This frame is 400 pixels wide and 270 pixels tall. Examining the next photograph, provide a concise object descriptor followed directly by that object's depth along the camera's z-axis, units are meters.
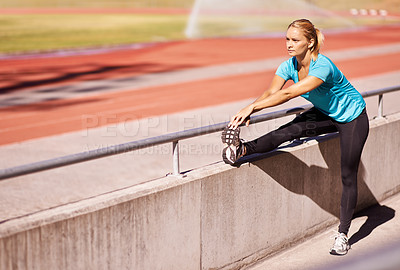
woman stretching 4.23
